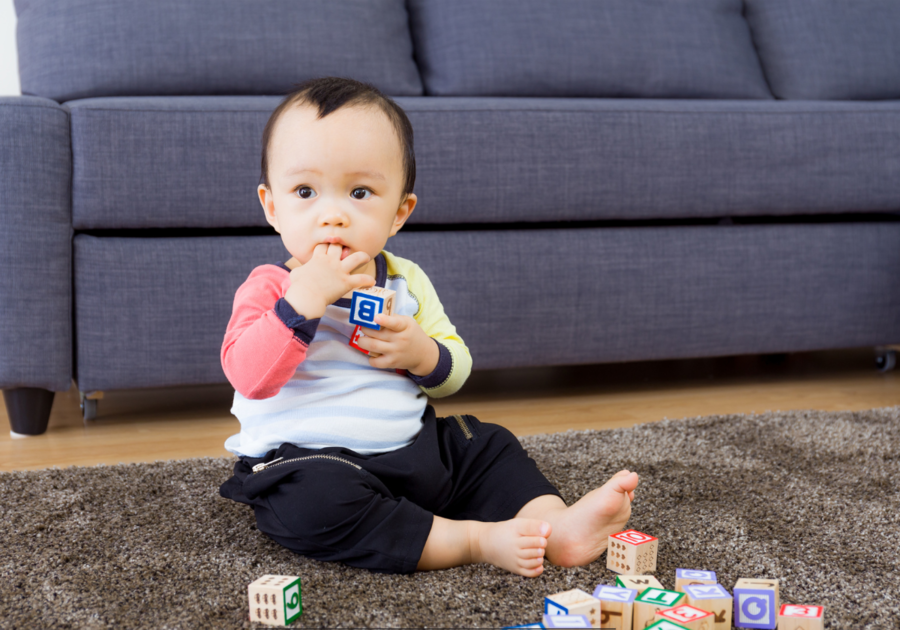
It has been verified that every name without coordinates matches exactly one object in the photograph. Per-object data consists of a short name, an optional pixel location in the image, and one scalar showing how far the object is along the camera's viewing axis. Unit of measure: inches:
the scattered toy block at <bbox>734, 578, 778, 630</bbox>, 23.9
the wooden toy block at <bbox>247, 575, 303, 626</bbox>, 23.5
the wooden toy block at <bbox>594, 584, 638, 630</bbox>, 23.4
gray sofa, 45.9
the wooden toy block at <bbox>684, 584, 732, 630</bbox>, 23.5
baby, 28.0
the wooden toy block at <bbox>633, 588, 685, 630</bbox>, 23.4
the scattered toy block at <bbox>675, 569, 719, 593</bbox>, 25.4
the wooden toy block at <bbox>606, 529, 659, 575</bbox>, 26.9
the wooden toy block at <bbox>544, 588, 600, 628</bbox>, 22.5
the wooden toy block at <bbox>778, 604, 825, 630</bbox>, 23.0
